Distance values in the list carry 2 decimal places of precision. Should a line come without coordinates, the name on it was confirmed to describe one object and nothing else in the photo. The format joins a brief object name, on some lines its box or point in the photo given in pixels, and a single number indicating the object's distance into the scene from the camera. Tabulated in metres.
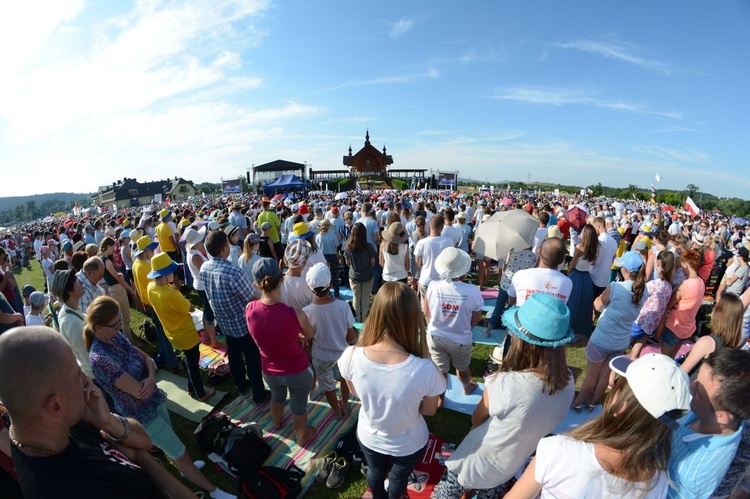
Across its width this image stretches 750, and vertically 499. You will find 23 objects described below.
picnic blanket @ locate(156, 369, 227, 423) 4.27
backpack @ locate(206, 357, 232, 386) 4.83
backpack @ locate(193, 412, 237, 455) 3.52
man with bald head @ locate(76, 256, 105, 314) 4.34
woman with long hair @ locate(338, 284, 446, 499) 2.08
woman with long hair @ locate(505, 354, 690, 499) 1.35
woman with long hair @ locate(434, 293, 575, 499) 1.88
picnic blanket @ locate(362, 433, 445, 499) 3.07
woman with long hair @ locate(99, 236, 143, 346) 5.35
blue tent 30.22
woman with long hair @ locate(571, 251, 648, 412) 3.49
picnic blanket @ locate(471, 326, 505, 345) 5.73
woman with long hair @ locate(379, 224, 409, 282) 5.64
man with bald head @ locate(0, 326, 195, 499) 1.24
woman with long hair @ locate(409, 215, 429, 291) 6.65
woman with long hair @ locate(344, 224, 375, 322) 5.41
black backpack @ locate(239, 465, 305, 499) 3.01
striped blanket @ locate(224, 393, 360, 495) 3.48
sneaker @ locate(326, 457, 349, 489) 3.14
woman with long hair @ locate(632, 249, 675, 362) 3.81
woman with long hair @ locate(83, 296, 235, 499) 2.64
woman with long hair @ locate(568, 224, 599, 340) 4.25
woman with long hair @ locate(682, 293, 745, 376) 2.76
